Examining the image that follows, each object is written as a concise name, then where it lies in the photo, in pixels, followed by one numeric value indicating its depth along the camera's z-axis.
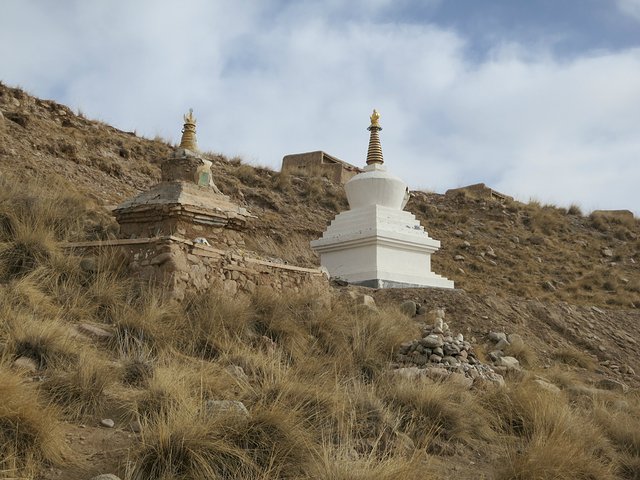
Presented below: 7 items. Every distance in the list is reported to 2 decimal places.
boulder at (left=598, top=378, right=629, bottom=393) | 8.74
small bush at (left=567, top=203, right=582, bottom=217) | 28.11
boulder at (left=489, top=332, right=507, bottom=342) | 9.46
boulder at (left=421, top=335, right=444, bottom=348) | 7.90
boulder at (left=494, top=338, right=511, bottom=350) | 9.25
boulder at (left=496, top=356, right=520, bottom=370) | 8.48
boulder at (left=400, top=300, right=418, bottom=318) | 9.92
